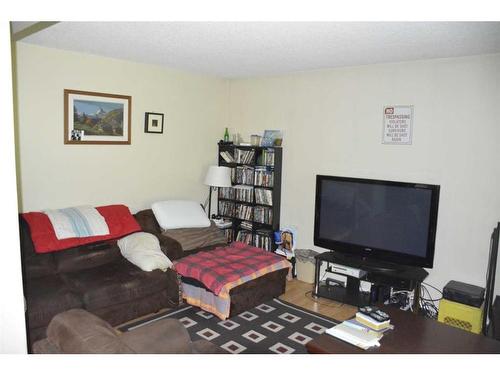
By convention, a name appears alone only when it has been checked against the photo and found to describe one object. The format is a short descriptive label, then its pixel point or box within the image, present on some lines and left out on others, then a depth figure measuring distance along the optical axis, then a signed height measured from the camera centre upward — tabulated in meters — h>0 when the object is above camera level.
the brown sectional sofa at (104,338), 1.78 -0.91
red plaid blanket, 3.75 -1.18
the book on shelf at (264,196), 5.09 -0.66
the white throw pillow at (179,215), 4.52 -0.83
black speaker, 2.97 -1.22
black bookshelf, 5.07 -0.67
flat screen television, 3.87 -0.71
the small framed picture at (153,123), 4.77 +0.17
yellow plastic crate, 3.52 -1.39
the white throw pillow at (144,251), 3.82 -1.05
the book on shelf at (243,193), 5.21 -0.64
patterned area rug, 3.34 -1.59
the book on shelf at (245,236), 5.23 -1.18
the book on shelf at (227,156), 5.43 -0.20
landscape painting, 4.13 +0.18
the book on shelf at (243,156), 5.18 -0.18
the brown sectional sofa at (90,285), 3.16 -1.21
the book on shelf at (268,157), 5.04 -0.18
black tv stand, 3.84 -1.23
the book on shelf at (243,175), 5.23 -0.42
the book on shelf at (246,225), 5.25 -1.04
